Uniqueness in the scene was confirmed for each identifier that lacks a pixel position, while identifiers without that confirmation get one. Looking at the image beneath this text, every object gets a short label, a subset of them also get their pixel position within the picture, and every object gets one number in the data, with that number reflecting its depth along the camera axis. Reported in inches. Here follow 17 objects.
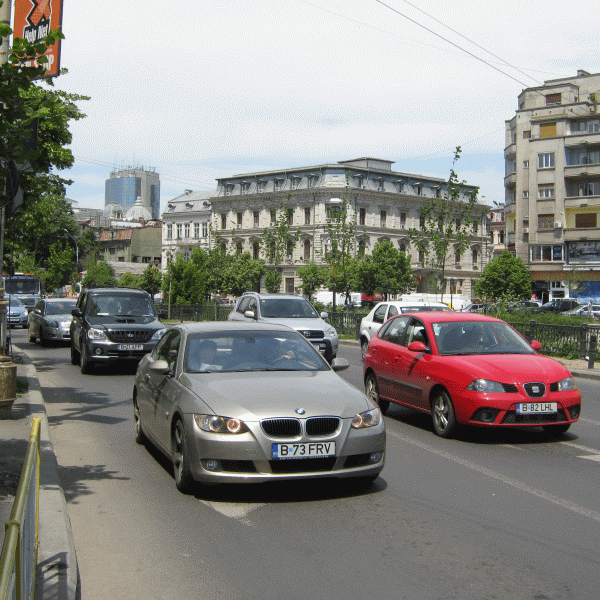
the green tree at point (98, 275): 3403.5
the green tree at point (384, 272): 2864.2
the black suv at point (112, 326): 645.3
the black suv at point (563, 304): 2082.9
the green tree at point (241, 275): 3075.8
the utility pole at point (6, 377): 379.9
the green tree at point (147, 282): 3335.6
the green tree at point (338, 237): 1615.4
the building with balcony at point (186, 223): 4136.3
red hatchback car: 344.2
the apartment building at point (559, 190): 2635.3
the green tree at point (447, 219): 1188.5
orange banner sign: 469.7
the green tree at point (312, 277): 3117.6
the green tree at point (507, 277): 2559.1
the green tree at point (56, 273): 2519.7
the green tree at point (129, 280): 3698.6
